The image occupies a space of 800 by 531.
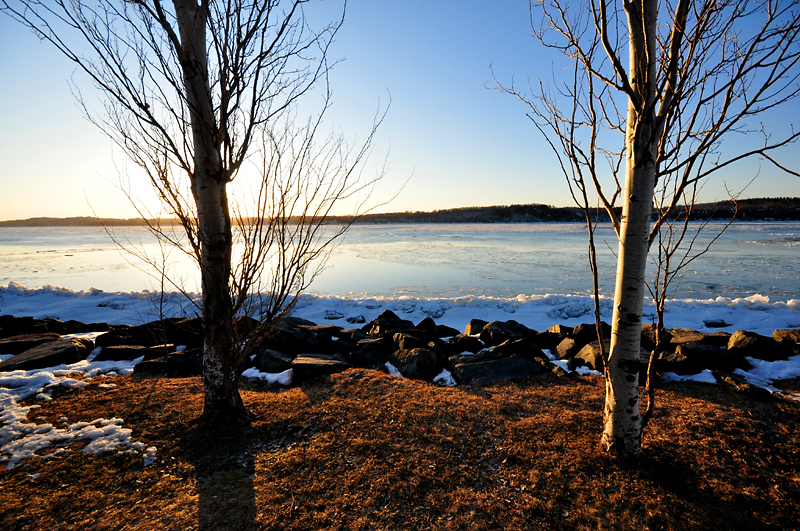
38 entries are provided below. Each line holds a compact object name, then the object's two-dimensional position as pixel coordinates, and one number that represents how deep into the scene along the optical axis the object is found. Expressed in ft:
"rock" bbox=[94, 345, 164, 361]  20.16
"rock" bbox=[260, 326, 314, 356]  22.80
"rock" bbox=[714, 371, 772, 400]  13.71
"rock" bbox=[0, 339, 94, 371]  17.25
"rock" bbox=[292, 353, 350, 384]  17.15
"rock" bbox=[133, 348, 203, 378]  18.11
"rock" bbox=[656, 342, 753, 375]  16.83
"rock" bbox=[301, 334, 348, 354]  22.77
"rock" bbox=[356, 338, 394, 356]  22.72
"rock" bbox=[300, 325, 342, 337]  27.73
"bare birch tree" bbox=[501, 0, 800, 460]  8.16
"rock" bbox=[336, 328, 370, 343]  26.91
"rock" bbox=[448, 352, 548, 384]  17.26
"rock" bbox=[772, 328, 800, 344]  19.76
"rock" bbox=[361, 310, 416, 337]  27.86
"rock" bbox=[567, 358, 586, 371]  18.71
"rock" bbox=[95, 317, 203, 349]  23.20
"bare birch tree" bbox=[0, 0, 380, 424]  10.03
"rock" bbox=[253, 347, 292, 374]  18.66
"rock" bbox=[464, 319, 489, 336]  28.91
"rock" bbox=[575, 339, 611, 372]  17.95
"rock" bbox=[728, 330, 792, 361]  18.70
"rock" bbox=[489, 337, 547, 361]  20.86
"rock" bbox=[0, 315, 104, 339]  27.04
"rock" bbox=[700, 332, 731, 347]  21.81
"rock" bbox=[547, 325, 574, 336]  25.20
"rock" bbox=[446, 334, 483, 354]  23.22
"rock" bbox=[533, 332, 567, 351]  24.67
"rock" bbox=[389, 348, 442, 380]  18.76
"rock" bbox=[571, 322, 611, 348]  22.95
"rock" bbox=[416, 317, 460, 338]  26.84
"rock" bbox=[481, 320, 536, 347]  24.85
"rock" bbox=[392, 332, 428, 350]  21.76
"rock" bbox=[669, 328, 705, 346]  21.45
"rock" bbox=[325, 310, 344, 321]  36.78
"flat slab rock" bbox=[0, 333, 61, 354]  20.69
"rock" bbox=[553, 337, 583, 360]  20.80
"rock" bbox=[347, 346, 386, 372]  20.20
